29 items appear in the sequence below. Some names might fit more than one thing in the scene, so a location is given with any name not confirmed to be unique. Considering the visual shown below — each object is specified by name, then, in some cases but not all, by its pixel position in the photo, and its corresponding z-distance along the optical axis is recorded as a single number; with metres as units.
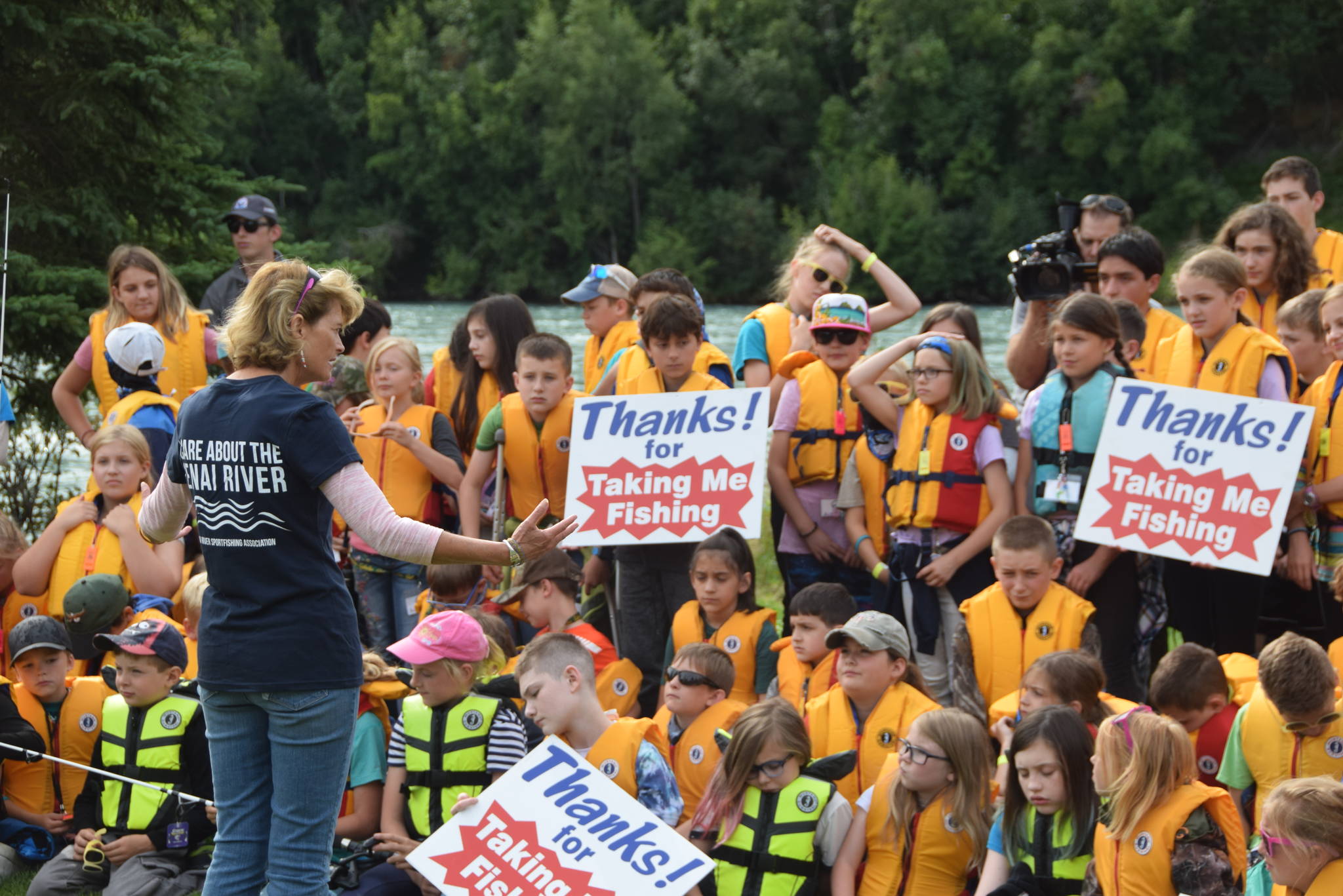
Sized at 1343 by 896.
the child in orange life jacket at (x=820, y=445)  13.53
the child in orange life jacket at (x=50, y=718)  11.66
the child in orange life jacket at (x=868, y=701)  10.80
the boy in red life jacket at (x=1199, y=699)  10.55
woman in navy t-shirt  7.11
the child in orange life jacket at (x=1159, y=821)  8.87
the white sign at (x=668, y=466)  12.97
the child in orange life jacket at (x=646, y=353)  13.97
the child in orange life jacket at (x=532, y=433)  13.60
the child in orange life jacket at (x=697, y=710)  11.09
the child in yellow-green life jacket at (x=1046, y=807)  9.33
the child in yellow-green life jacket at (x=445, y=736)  10.44
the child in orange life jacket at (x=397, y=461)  13.74
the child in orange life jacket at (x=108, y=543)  12.74
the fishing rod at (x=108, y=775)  10.80
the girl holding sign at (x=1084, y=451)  12.32
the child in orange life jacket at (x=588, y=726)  10.04
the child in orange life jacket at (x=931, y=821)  9.81
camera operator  14.27
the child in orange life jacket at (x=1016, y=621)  11.38
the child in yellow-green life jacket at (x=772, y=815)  9.65
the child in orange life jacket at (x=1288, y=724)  9.83
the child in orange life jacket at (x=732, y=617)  12.30
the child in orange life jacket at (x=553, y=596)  12.77
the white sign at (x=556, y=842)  9.12
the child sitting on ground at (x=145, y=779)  10.83
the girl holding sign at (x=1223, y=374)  12.30
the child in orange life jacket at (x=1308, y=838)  7.98
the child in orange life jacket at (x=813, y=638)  11.55
